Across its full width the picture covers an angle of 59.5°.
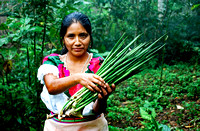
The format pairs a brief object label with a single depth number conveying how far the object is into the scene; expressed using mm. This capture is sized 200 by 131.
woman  1204
